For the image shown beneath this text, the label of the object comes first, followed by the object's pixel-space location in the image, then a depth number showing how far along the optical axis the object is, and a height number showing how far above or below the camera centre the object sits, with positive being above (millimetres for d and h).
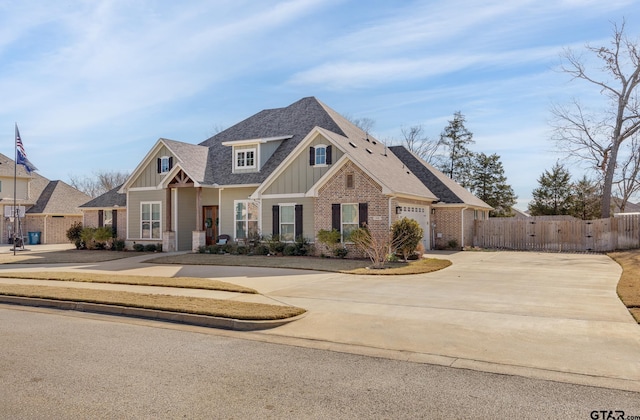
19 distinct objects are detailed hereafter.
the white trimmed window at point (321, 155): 22422 +3188
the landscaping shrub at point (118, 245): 27006 -1192
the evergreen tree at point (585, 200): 43875 +1799
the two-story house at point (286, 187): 21078 +1790
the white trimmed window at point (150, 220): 26391 +209
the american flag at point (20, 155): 27438 +4110
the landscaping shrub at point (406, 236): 19078 -598
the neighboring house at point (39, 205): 37469 +1654
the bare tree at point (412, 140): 51281 +8812
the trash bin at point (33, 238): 36938 -1012
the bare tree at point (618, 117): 31406 +6913
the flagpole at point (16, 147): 27386 +4510
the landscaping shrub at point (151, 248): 25531 -1306
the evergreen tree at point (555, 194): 44875 +2441
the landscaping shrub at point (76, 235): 28734 -641
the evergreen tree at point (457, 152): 51969 +7563
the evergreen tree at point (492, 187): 49688 +3591
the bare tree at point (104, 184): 72375 +6327
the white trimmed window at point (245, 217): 24391 +277
